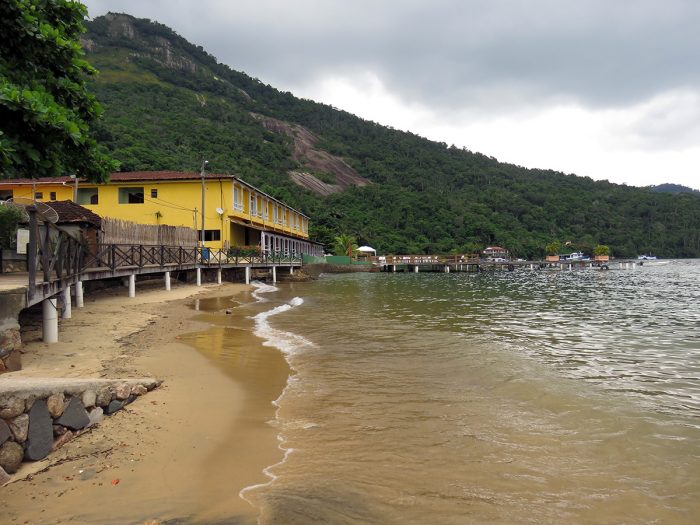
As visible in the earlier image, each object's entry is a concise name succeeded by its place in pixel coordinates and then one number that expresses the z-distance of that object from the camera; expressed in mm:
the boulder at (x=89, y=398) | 5172
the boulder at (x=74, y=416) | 4895
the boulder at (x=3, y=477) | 4021
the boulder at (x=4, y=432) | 4164
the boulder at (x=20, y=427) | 4316
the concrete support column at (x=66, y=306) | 11702
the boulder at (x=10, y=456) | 4172
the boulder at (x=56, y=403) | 4695
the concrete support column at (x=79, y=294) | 13992
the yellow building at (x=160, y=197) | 34812
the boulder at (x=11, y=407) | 4215
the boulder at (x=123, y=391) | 5789
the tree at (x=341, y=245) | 76875
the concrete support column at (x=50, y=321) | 8570
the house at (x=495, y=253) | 91506
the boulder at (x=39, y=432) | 4438
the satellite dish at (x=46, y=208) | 13088
